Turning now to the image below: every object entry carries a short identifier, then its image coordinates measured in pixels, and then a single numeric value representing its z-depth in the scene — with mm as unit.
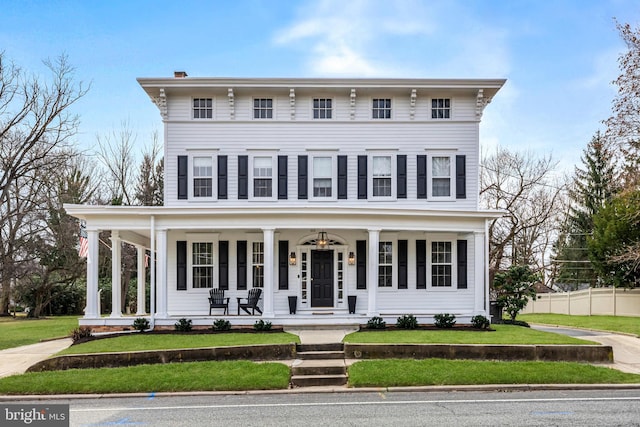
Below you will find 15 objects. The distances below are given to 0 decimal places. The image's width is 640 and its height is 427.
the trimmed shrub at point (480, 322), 17656
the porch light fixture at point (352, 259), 19625
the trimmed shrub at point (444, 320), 17609
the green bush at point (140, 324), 17188
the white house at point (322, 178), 19438
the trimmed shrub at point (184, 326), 17109
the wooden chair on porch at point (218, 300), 18562
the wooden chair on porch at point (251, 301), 18484
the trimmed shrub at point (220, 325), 17078
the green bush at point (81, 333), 16512
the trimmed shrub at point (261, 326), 16938
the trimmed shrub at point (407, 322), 17359
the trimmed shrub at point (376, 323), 17234
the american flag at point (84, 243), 17438
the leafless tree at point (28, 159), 27266
